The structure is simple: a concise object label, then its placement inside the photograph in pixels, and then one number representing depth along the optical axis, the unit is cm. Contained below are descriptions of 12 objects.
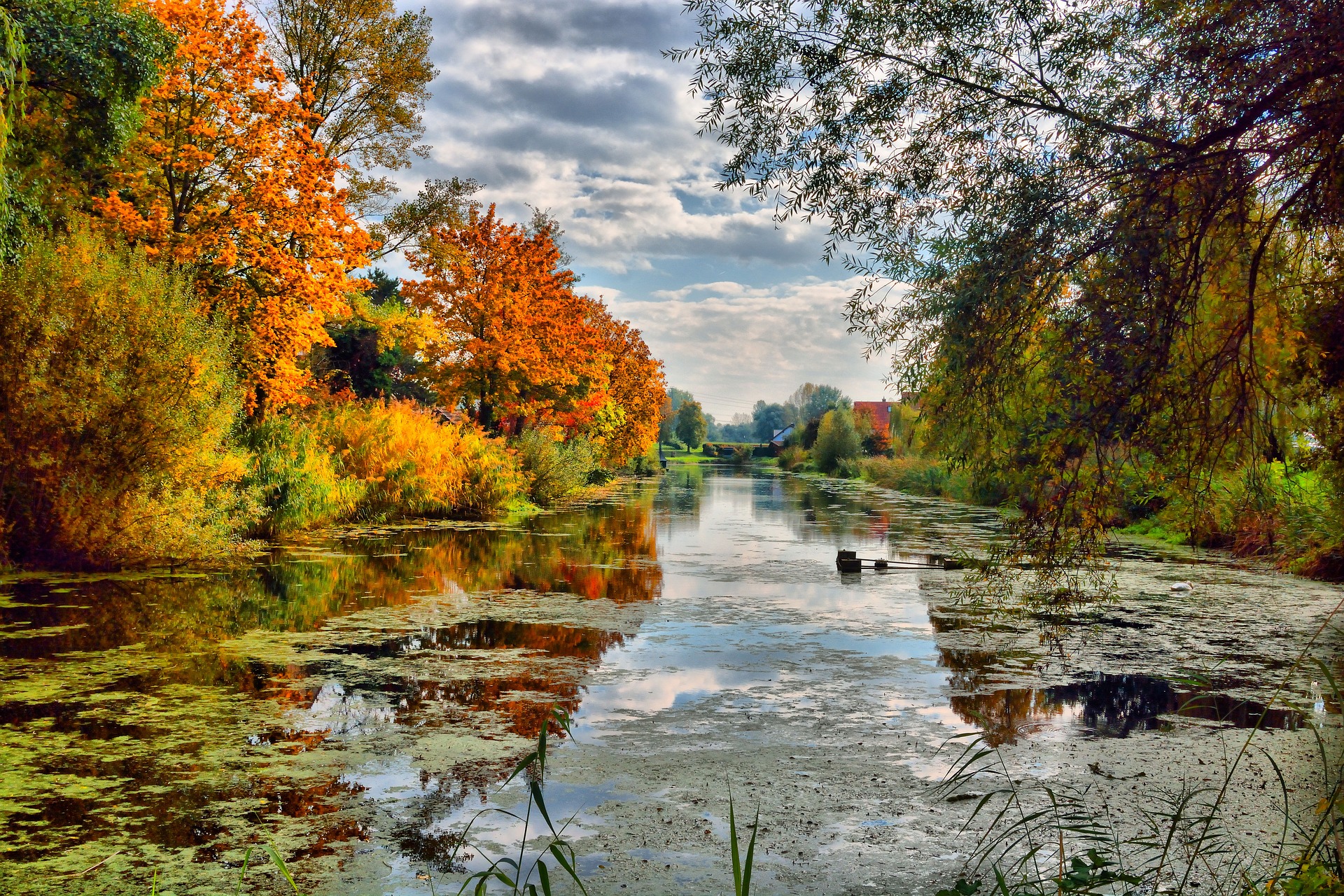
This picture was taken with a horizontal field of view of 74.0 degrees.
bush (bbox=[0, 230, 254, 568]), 1060
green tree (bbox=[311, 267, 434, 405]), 3962
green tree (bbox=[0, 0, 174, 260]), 1398
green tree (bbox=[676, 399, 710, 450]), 12175
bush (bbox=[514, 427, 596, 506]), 2631
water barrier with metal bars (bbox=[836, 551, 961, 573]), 1378
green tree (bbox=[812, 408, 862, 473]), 5938
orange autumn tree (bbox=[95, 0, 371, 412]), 1616
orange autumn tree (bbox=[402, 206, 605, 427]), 2683
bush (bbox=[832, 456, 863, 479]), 5641
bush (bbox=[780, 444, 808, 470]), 7594
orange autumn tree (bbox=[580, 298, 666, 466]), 4422
